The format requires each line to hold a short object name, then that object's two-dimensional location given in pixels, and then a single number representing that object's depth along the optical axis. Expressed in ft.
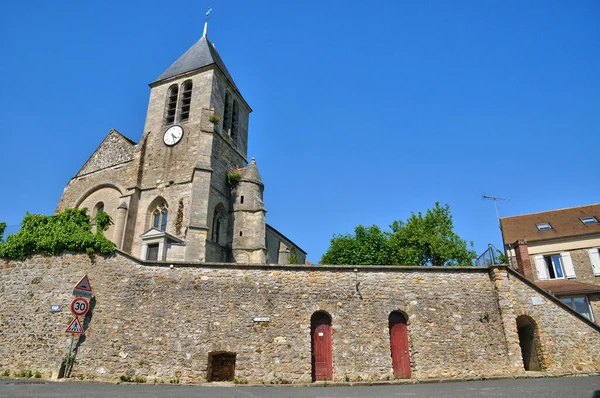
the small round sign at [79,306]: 36.78
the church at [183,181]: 68.44
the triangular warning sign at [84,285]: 38.75
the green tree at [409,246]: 94.17
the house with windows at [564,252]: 62.69
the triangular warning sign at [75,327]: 35.99
